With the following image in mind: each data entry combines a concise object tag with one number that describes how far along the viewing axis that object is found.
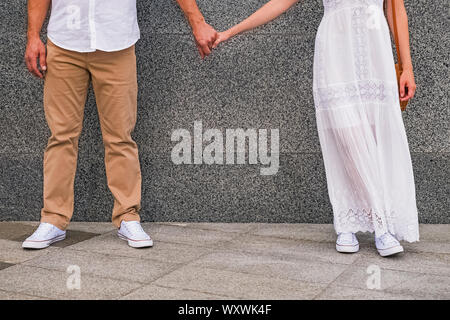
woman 3.69
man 3.92
